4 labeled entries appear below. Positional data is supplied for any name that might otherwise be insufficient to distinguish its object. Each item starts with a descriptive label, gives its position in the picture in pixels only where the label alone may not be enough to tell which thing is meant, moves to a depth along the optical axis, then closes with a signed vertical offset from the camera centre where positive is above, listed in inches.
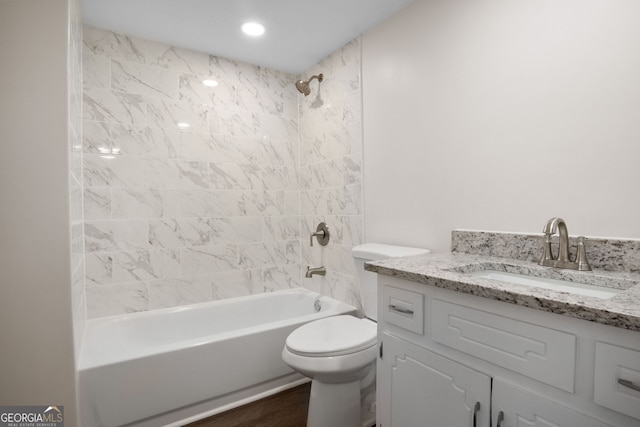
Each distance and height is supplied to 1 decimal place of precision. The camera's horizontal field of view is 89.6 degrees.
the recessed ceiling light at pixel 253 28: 81.4 +45.8
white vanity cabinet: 28.0 -17.2
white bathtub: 62.9 -35.3
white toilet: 59.9 -29.4
